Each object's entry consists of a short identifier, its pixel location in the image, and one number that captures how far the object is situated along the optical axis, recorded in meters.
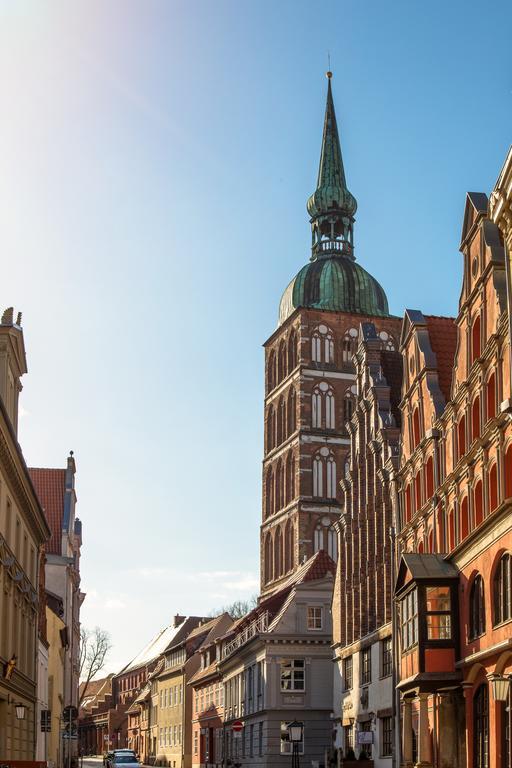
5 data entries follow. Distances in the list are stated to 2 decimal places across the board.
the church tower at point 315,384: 93.44
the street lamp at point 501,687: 25.42
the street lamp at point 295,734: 38.47
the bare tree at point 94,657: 104.25
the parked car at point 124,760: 61.08
